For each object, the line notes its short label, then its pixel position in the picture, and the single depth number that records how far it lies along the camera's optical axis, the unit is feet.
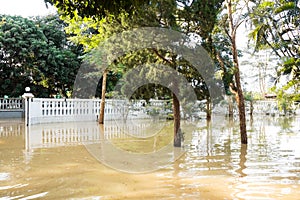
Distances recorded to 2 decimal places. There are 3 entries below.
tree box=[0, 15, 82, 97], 63.46
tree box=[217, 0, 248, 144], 27.24
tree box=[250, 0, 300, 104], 30.73
